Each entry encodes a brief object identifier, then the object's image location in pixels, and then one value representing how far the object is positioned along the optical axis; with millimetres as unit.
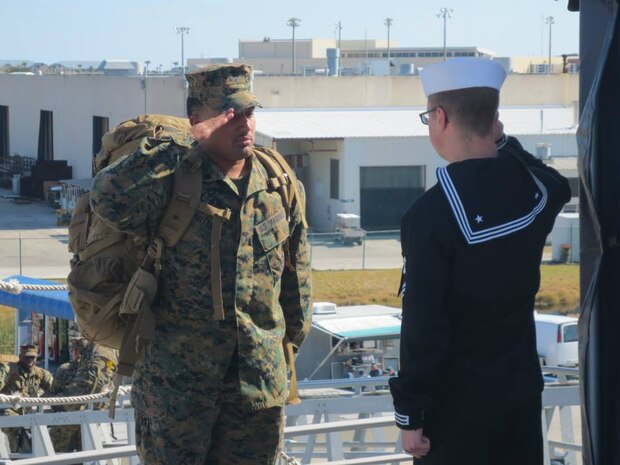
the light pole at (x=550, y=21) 77800
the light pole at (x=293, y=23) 72125
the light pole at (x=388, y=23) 90125
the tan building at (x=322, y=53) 104019
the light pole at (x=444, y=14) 76125
